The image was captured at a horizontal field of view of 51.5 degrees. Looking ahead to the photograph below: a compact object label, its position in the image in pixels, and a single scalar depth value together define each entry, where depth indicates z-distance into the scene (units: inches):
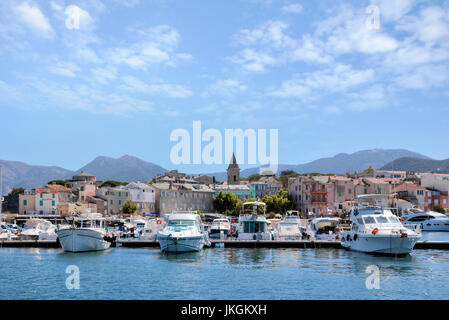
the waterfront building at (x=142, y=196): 5200.3
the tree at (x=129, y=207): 4933.6
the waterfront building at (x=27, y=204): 4626.0
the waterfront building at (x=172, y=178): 5946.4
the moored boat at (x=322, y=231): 2251.0
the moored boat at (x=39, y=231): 2303.2
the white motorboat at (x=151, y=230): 2255.9
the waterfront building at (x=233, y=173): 7066.9
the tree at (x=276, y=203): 4810.5
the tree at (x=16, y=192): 4846.5
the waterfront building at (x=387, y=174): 6701.3
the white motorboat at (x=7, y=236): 2217.8
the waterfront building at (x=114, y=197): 5100.4
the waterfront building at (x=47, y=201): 4680.1
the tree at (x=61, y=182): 6322.3
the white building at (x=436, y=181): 5315.0
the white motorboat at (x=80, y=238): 1740.9
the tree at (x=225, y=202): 5153.5
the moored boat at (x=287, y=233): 2134.6
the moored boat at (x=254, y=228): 2108.8
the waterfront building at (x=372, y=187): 5226.4
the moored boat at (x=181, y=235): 1675.7
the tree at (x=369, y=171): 7290.4
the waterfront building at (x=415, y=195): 5123.0
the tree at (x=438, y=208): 5012.3
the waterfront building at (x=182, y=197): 5334.6
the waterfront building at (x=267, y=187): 6068.4
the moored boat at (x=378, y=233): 1590.8
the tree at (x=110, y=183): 6638.8
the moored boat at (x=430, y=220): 3914.9
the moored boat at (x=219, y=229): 2621.1
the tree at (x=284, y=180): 7014.8
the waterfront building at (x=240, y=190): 5757.9
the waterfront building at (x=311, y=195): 4923.7
